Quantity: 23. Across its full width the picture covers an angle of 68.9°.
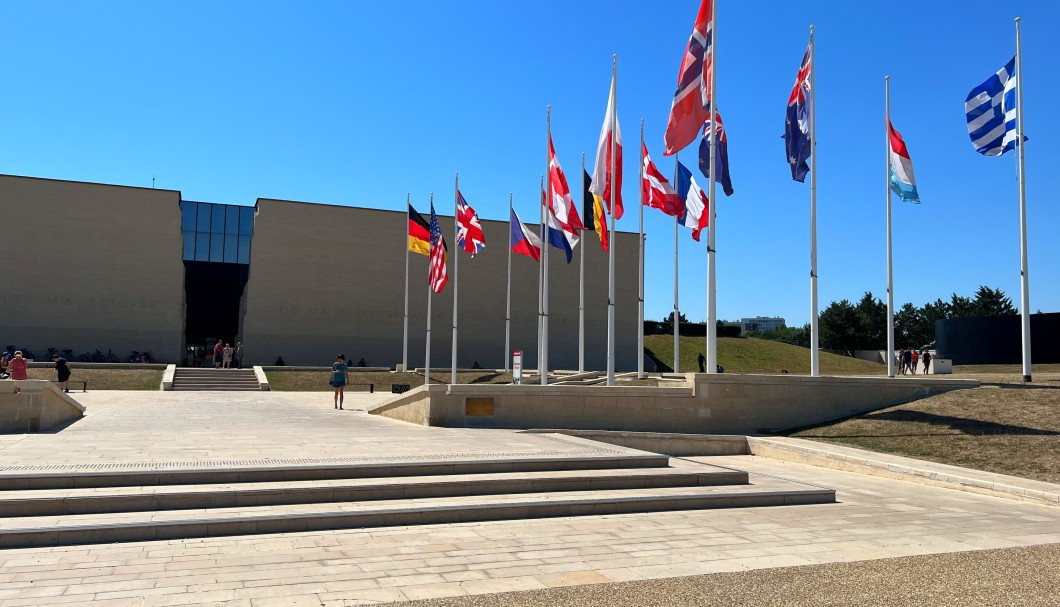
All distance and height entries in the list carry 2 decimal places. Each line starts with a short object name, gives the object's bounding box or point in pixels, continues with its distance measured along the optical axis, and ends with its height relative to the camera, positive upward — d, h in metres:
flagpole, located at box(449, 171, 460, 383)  27.91 +5.41
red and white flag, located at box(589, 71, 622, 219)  20.78 +5.07
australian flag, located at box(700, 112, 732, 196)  20.95 +5.40
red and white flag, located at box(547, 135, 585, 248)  22.17 +4.30
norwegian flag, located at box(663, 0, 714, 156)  18.36 +6.19
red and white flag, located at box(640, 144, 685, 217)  24.67 +5.10
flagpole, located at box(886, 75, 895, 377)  23.28 +2.96
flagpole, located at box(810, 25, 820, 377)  21.02 +3.36
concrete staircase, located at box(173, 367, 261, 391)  35.62 -1.66
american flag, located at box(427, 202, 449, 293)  27.20 +3.18
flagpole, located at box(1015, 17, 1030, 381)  21.28 +2.89
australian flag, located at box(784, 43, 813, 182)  21.21 +6.34
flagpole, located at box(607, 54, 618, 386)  20.80 +0.88
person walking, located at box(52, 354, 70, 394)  23.20 -0.88
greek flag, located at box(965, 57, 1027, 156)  21.73 +6.97
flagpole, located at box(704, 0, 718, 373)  18.60 +2.57
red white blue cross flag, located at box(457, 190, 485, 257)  27.70 +4.36
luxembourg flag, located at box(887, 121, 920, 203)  22.95 +5.50
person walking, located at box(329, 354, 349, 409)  23.48 -0.94
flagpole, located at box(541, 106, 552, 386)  22.09 +1.68
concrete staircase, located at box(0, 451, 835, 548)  7.84 -1.80
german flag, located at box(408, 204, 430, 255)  29.69 +4.38
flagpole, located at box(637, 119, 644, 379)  28.65 +0.95
